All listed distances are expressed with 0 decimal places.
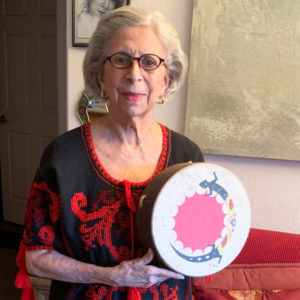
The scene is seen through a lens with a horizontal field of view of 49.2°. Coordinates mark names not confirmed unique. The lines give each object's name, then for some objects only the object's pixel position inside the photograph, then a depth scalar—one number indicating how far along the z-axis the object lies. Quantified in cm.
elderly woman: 92
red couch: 136
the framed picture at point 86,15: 169
